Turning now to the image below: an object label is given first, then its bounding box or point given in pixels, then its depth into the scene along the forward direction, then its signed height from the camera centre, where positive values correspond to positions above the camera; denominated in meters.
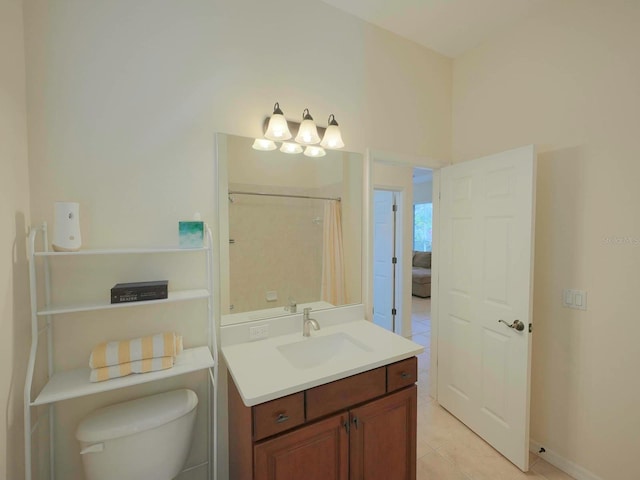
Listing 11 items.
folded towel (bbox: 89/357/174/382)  1.13 -0.56
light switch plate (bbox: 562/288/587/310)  1.71 -0.43
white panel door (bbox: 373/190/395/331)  3.95 -0.41
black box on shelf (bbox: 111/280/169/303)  1.17 -0.25
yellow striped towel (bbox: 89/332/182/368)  1.14 -0.50
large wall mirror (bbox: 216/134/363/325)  1.59 +0.01
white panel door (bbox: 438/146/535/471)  1.76 -0.46
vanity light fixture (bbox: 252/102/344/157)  1.59 +0.57
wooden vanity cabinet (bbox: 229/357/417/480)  1.13 -0.90
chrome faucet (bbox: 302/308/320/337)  1.67 -0.54
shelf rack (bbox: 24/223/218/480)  1.03 -0.59
